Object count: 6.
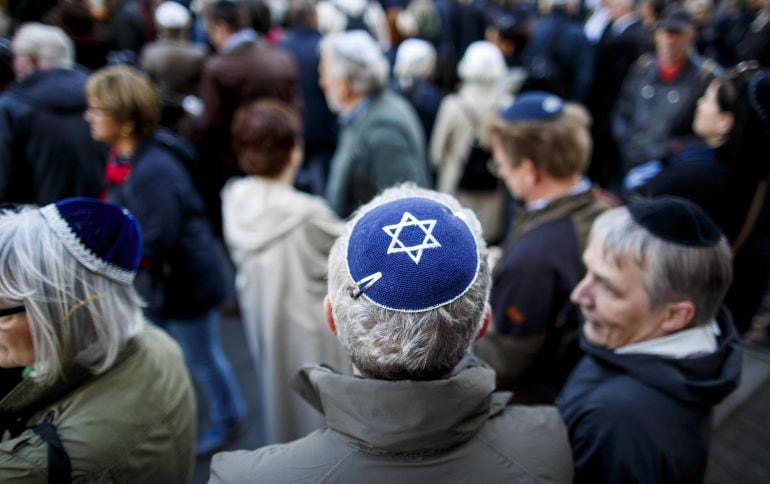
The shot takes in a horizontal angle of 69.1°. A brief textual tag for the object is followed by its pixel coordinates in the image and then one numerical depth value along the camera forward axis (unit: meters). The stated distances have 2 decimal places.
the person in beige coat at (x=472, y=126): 4.25
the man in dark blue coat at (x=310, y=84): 4.96
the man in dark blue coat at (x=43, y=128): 3.07
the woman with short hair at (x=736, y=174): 2.23
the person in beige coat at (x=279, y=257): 2.47
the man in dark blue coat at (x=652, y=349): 1.36
